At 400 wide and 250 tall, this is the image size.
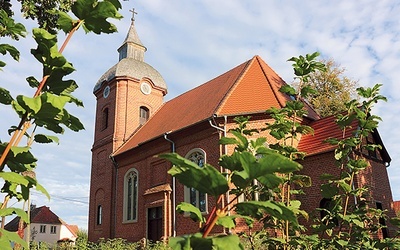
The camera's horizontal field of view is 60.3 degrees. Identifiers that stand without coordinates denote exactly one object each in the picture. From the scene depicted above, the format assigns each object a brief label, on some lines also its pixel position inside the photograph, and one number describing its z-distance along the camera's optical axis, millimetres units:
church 14703
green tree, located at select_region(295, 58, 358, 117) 25500
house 42781
